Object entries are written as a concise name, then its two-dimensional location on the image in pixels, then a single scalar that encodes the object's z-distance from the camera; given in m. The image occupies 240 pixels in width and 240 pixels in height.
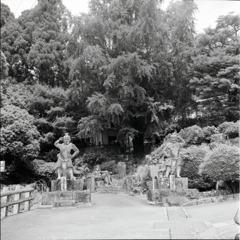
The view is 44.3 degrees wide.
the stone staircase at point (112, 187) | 12.77
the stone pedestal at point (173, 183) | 7.10
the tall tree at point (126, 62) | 16.83
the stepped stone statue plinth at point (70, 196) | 6.66
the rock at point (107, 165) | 16.78
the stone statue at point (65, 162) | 7.28
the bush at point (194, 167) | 8.78
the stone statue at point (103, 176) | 14.37
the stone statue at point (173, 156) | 7.36
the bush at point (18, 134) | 12.86
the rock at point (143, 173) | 10.54
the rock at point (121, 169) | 15.30
